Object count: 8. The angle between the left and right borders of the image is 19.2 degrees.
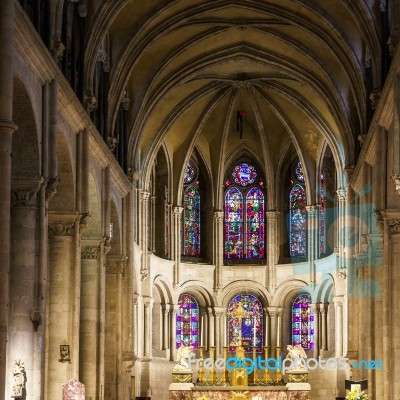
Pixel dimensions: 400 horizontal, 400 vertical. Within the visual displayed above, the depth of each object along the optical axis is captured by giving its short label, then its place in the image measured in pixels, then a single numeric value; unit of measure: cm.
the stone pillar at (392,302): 3506
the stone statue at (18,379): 2819
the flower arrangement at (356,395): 3809
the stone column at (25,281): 2944
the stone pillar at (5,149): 2503
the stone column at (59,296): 3462
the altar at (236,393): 4975
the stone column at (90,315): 3950
